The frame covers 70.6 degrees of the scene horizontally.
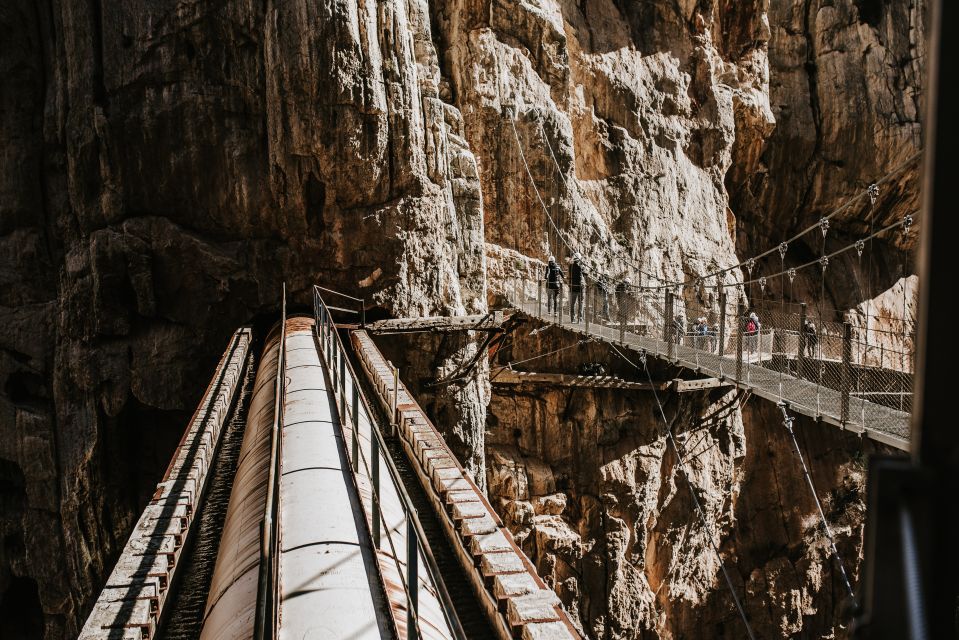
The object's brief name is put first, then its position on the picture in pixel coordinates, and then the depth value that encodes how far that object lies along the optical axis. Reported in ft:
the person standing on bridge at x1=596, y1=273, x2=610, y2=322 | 40.36
